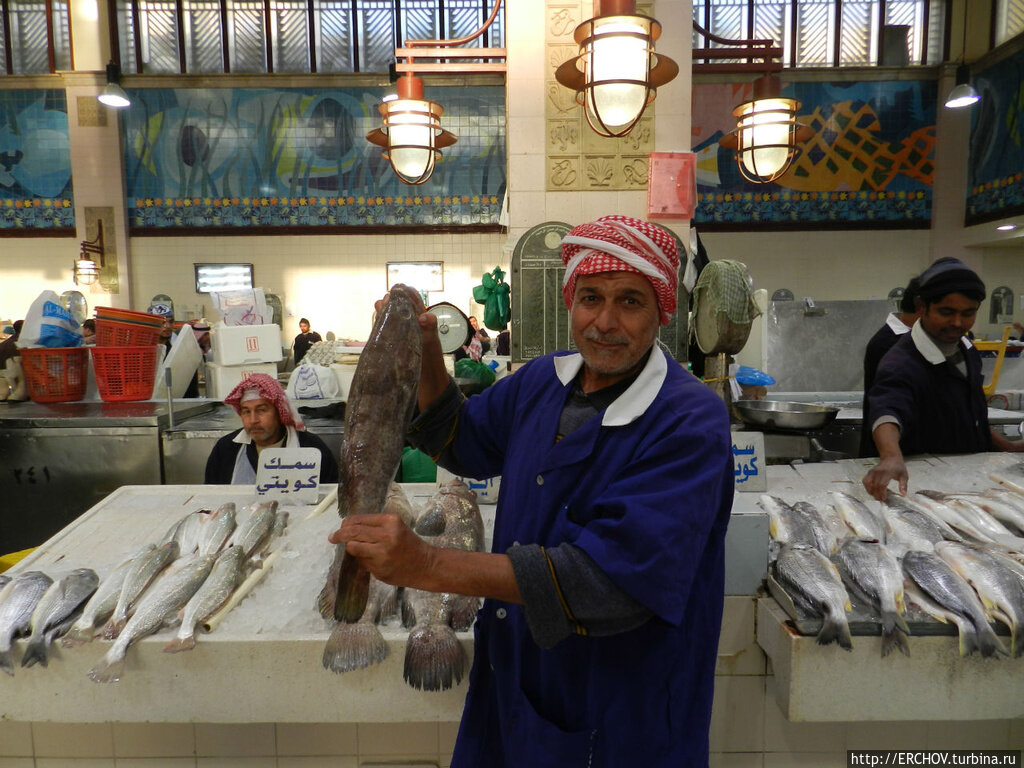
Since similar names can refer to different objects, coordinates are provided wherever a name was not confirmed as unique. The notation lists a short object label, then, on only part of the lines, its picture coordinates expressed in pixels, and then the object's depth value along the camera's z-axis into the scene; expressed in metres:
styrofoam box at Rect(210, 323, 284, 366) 5.84
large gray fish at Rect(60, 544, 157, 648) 1.74
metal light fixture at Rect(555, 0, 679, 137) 3.29
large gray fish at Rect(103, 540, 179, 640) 1.80
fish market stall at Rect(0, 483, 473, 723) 1.74
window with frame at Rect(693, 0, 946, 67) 12.01
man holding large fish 1.16
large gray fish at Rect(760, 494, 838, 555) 2.21
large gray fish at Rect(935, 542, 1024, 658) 1.73
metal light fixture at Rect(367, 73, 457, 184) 4.74
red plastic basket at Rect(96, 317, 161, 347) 4.88
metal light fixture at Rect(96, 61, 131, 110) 9.80
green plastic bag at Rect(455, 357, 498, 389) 4.20
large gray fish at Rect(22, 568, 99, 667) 1.71
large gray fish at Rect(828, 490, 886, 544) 2.31
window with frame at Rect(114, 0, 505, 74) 12.14
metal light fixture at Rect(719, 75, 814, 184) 4.60
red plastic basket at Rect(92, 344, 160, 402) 4.96
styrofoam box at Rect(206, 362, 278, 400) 5.95
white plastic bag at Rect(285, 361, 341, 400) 5.60
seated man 3.44
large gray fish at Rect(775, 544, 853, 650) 1.71
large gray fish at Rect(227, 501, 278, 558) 2.24
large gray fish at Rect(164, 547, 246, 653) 1.72
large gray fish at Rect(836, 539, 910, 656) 1.72
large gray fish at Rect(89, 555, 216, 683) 1.67
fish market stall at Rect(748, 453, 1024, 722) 1.73
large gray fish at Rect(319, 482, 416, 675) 1.71
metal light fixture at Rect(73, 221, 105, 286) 11.72
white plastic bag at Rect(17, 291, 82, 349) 4.76
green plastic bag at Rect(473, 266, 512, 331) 5.09
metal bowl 3.87
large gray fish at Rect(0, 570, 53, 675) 1.71
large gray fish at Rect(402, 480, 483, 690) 1.68
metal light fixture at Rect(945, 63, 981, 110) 9.43
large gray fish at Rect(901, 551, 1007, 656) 1.71
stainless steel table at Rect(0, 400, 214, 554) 4.35
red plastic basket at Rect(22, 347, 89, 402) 4.90
